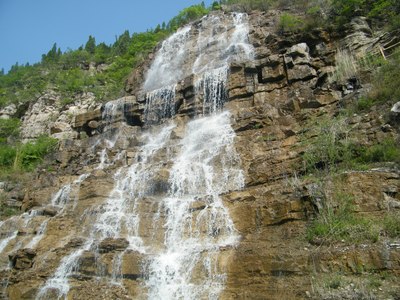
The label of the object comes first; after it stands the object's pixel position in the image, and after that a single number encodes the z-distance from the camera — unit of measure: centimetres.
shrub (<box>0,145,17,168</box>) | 3094
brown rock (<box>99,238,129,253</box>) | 1393
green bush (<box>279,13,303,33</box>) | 2716
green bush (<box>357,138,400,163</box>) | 1383
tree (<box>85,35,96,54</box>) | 6358
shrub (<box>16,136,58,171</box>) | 2983
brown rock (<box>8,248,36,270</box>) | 1480
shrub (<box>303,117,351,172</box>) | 1467
